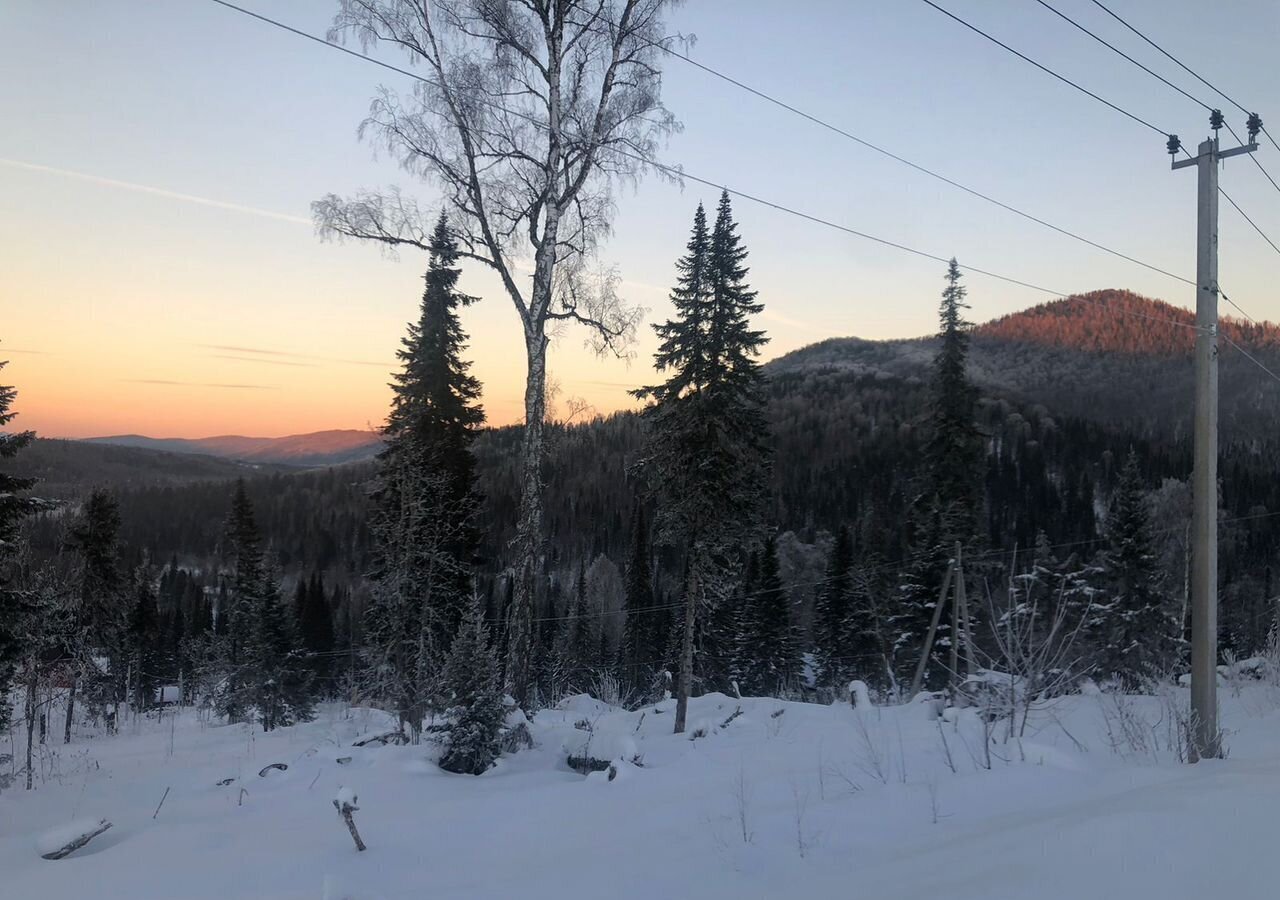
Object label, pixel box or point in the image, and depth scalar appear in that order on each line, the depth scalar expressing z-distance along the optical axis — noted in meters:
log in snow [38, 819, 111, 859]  6.29
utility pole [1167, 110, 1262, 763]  7.36
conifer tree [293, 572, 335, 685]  53.06
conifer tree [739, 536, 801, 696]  43.66
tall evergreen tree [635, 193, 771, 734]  18.30
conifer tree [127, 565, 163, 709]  44.78
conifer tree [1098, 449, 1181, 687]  30.59
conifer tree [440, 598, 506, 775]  8.82
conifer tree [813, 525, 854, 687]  43.75
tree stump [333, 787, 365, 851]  5.81
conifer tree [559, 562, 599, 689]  46.53
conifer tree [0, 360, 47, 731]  13.67
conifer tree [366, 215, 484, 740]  20.25
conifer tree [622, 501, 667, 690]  50.03
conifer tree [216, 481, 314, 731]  34.56
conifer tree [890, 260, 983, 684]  25.80
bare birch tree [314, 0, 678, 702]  11.50
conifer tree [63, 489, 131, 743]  31.39
